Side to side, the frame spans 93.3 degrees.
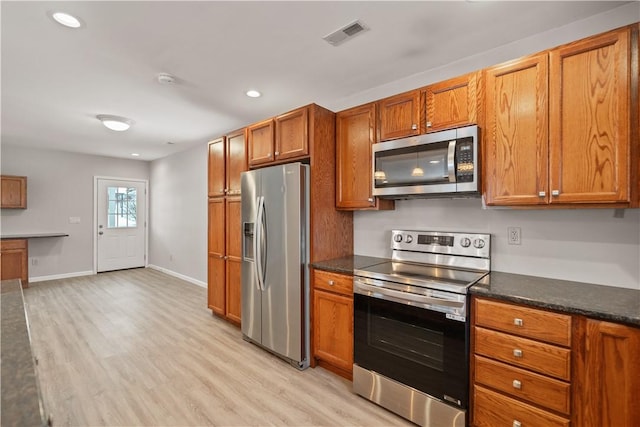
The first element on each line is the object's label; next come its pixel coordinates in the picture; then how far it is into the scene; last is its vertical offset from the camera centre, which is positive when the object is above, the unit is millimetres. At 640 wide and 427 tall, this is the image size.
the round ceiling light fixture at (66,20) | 1960 +1293
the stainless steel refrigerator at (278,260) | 2719 -441
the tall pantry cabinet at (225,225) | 3568 -138
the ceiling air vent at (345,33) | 2076 +1294
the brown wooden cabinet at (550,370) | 1432 -825
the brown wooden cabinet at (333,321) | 2475 -927
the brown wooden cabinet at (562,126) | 1663 +530
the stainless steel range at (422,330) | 1856 -791
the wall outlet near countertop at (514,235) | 2227 -165
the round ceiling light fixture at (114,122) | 3928 +1210
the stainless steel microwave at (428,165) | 2117 +366
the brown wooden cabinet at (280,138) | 2811 +757
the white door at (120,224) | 6633 -231
